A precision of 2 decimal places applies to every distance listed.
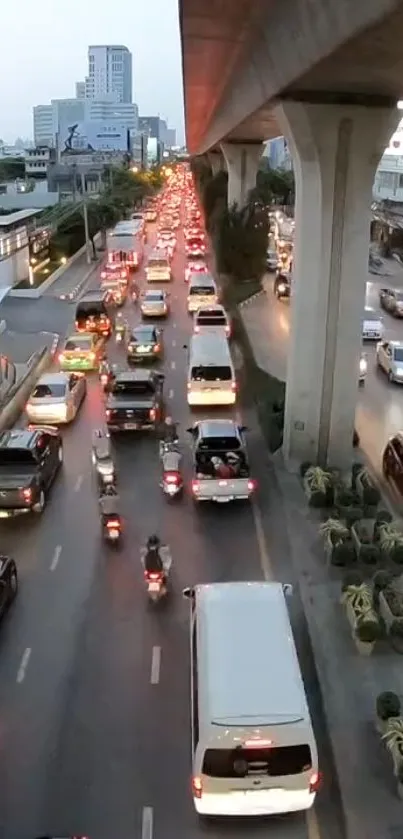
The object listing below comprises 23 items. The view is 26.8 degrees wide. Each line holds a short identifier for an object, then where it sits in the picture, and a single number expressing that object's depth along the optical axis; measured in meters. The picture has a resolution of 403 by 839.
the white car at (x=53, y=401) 23.05
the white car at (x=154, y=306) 38.66
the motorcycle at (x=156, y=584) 13.80
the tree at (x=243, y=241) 41.25
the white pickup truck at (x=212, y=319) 31.53
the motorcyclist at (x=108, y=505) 16.22
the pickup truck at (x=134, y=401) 22.14
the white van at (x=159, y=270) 50.47
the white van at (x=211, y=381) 24.42
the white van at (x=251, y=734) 8.50
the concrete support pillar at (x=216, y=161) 70.94
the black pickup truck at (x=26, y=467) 16.95
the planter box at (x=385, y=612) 12.43
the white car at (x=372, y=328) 34.69
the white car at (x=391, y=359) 27.59
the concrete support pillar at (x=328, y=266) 17.12
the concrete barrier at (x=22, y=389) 23.00
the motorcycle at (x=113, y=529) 15.97
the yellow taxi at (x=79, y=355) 29.27
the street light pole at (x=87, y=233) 57.55
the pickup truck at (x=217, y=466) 17.17
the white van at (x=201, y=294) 39.62
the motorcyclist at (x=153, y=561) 13.80
